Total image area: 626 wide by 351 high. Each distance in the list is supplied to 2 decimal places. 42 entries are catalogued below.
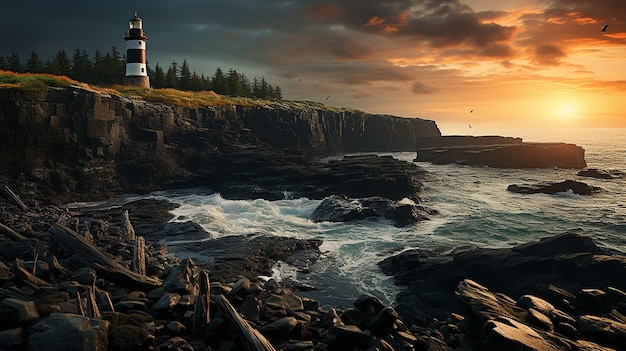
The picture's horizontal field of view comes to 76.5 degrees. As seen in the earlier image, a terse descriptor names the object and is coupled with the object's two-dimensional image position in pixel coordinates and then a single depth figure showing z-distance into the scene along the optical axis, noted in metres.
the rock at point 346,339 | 10.02
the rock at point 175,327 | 9.80
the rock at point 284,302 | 12.34
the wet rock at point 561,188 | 56.91
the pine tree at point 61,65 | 79.81
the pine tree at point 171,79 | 92.81
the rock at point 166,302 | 10.60
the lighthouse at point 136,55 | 69.50
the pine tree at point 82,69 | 82.88
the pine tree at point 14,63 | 80.56
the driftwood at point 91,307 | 9.24
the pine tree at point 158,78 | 91.50
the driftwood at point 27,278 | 11.01
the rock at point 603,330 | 10.06
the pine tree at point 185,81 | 95.00
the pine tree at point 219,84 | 100.06
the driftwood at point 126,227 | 25.67
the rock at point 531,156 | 98.00
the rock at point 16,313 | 8.66
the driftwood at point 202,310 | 9.95
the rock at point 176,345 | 8.98
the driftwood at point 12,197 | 34.68
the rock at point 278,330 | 10.27
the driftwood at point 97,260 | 11.98
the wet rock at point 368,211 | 38.41
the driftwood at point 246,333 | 8.72
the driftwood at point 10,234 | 16.10
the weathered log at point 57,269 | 12.34
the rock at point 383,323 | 11.57
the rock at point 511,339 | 8.80
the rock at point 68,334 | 7.76
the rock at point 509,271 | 19.03
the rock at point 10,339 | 7.98
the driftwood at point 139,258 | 14.33
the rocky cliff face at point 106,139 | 43.97
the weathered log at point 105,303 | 10.01
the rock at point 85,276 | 11.75
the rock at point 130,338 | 8.49
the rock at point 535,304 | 11.42
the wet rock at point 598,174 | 78.44
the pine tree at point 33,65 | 80.75
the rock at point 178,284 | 11.70
